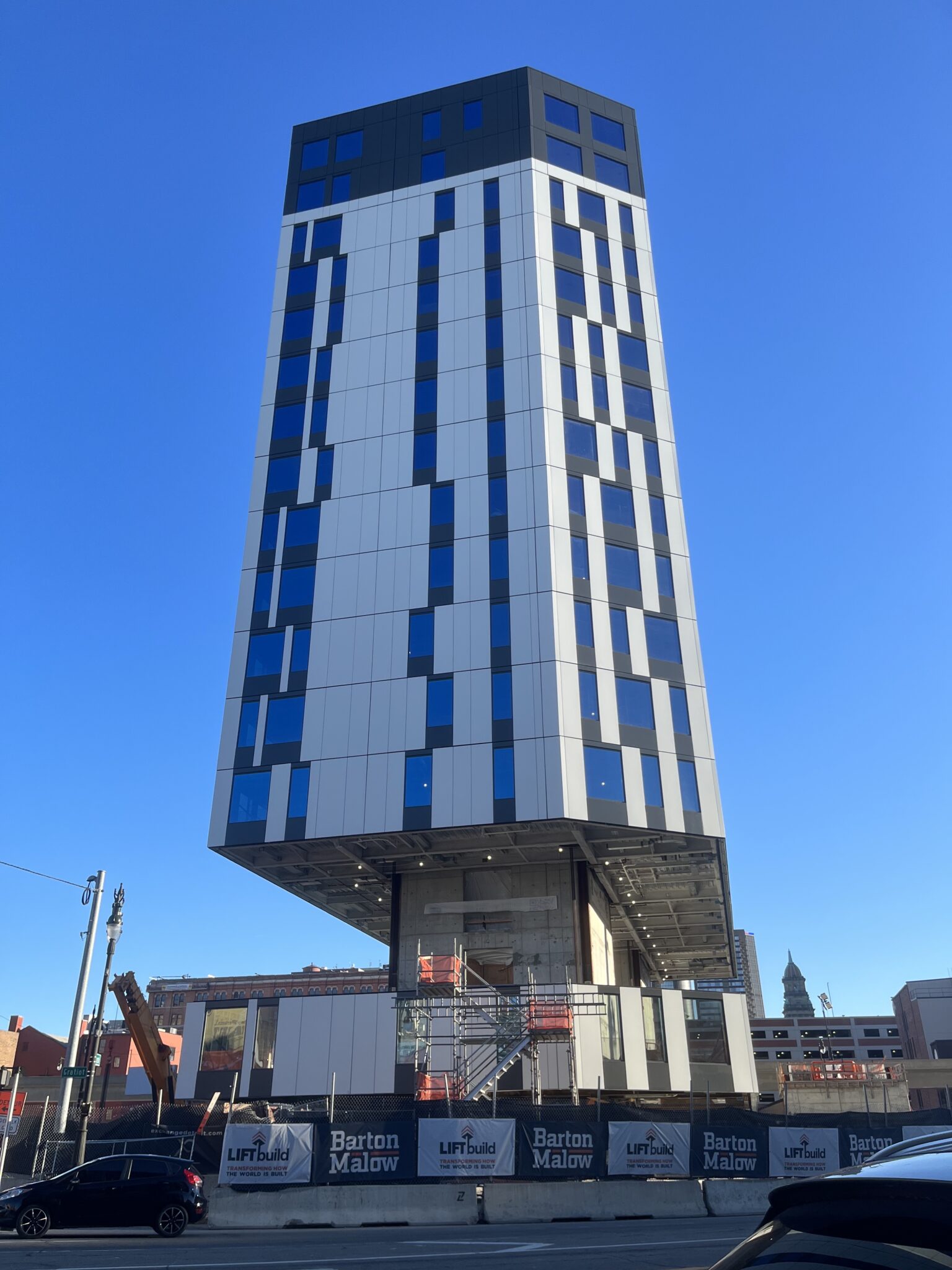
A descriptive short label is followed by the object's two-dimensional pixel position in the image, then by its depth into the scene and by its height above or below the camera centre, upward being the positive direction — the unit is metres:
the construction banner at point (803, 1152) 24.88 -0.05
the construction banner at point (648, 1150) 23.50 +0.02
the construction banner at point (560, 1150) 22.94 +0.03
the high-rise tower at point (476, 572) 44.09 +24.73
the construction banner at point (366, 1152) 22.31 +0.04
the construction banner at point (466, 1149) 22.67 +0.08
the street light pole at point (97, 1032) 27.72 +3.50
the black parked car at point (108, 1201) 20.61 -0.80
